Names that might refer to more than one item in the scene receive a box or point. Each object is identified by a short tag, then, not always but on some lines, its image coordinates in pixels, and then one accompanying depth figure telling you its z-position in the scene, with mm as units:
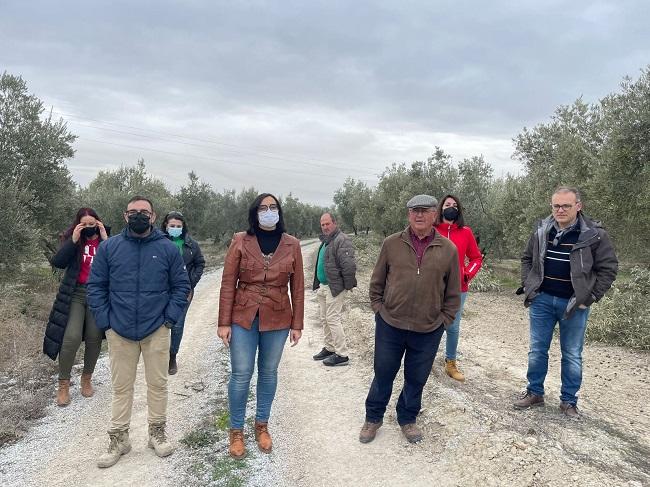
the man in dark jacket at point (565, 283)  4301
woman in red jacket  5492
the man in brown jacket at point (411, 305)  3912
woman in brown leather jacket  3814
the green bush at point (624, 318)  8234
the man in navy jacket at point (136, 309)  3785
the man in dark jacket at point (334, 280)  6621
